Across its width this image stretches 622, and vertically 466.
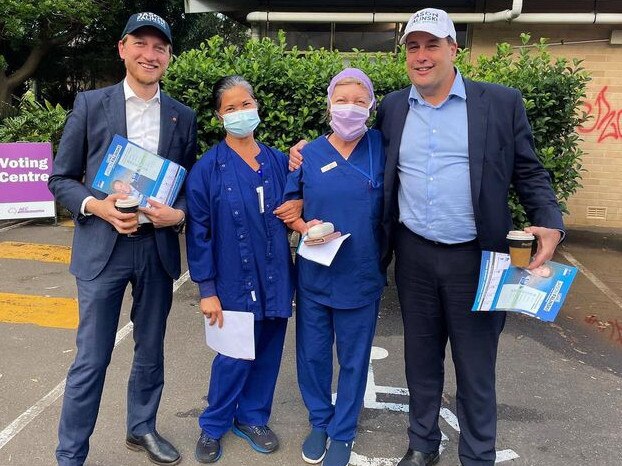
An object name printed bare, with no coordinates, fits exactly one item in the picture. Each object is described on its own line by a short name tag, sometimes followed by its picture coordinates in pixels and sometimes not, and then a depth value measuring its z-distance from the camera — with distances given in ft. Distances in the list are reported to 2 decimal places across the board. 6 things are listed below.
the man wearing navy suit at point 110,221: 7.61
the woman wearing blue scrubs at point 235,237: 8.23
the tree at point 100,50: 41.72
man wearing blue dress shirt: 7.46
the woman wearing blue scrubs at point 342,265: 8.13
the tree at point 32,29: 32.32
